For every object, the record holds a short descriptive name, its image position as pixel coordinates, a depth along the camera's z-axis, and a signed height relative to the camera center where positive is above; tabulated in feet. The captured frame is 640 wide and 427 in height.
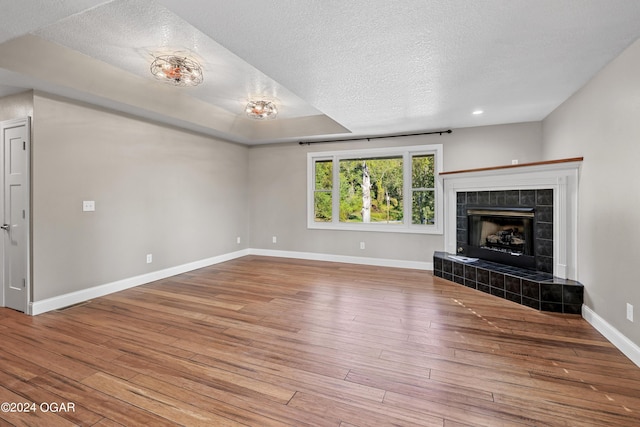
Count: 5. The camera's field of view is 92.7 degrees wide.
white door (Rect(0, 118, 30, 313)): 10.54 -0.01
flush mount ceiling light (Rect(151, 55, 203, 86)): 10.34 +5.04
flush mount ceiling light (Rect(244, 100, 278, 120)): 14.49 +5.00
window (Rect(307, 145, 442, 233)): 17.61 +1.43
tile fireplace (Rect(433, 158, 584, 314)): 11.10 -0.91
